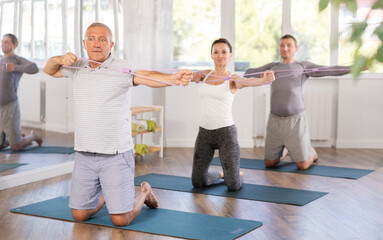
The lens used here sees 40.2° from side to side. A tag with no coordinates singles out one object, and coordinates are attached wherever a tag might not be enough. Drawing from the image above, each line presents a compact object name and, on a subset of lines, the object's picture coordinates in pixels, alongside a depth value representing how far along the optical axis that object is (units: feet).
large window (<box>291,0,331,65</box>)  21.09
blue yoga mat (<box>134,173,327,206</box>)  12.53
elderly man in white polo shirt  9.61
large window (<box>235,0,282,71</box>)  21.29
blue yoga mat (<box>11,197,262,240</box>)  9.66
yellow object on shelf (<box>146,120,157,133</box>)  18.07
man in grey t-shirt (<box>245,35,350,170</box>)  16.11
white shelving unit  18.29
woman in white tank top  12.92
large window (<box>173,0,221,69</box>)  21.44
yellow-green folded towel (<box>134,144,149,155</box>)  17.51
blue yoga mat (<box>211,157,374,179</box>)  15.72
